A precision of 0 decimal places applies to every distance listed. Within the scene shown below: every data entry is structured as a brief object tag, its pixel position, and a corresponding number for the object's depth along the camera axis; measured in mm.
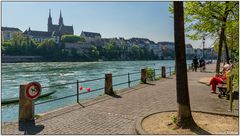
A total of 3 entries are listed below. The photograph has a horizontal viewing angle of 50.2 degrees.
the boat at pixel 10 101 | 16628
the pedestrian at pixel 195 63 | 29897
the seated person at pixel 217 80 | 11153
